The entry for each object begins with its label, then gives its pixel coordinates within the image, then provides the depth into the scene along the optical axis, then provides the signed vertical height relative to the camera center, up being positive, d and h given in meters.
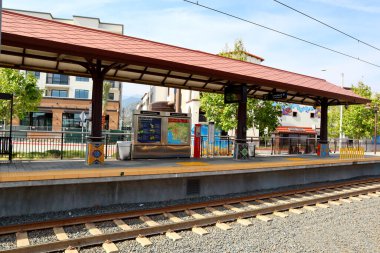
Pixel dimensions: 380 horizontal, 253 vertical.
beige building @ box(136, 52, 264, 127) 42.50 +3.34
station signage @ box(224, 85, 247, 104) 14.79 +1.52
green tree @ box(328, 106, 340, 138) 44.34 +1.56
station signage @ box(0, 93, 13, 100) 10.24 +0.79
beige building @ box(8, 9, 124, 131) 52.84 +3.81
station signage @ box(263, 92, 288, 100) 16.67 +1.72
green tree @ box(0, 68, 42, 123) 24.27 +2.38
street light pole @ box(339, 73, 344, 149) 40.12 +0.60
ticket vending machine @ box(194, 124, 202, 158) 15.41 -0.70
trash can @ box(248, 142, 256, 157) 17.05 -1.05
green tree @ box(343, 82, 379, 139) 40.72 +1.26
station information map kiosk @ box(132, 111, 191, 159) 13.15 -0.36
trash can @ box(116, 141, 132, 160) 13.02 -0.94
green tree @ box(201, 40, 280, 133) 27.78 +1.32
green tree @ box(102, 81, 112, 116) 42.91 +4.56
